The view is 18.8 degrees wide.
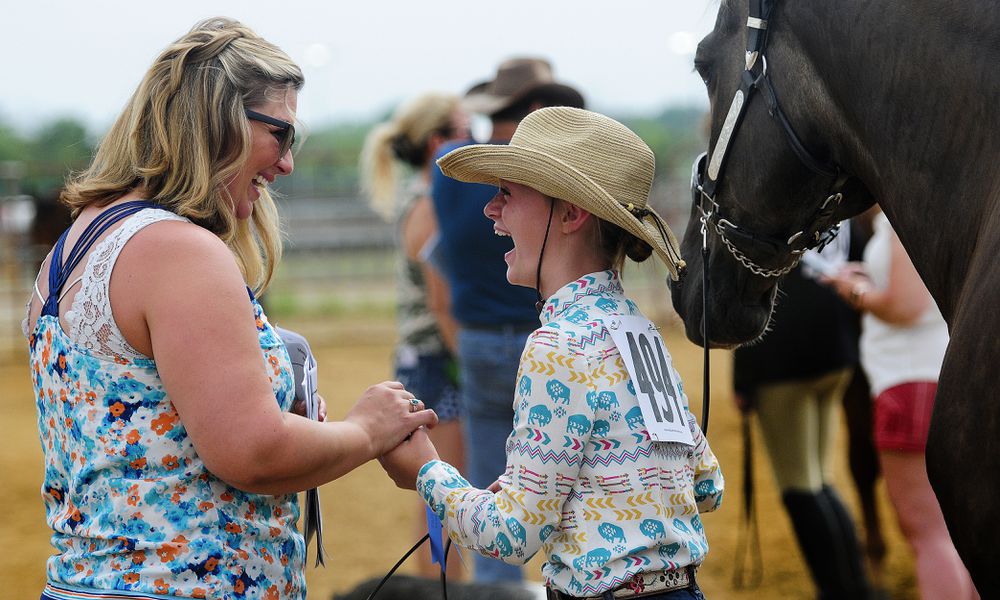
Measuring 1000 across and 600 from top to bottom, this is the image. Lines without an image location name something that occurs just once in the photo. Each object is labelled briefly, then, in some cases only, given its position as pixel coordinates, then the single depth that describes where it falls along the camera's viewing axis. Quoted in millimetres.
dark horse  3865
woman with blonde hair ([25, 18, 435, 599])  3796
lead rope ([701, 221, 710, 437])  3988
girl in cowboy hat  3780
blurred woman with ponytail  6476
